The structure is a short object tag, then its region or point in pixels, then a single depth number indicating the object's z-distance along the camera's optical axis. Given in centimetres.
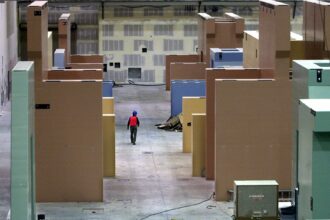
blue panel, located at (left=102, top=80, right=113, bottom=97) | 4235
